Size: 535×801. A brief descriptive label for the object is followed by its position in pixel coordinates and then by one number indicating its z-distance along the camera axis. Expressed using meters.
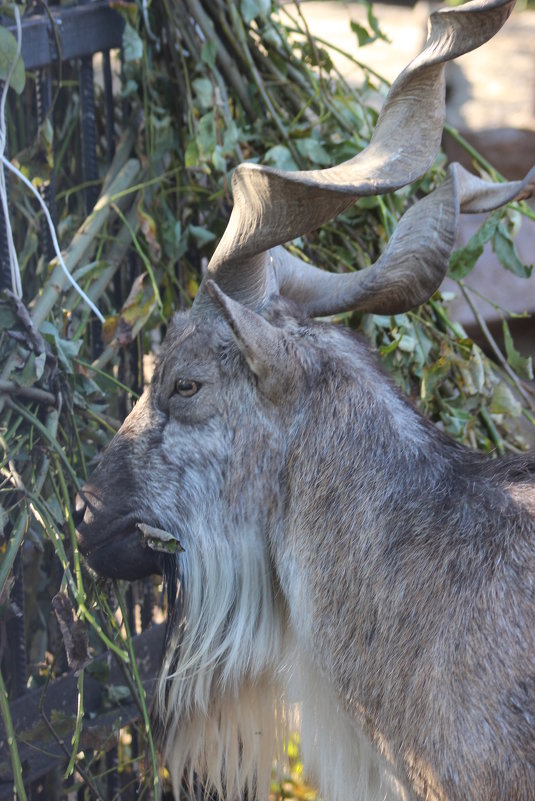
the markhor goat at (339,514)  4.52
